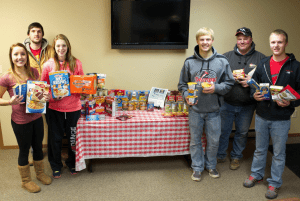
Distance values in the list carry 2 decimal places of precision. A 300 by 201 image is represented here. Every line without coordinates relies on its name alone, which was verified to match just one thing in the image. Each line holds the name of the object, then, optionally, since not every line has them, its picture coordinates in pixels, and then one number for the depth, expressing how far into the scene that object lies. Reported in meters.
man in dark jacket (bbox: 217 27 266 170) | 2.60
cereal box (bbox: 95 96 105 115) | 2.62
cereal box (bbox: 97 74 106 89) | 2.63
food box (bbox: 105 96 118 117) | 2.74
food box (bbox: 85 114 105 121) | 2.59
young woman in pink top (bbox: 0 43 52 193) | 2.05
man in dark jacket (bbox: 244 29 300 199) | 2.12
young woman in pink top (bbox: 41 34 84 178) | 2.30
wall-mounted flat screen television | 3.05
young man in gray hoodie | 2.33
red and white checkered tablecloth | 2.58
